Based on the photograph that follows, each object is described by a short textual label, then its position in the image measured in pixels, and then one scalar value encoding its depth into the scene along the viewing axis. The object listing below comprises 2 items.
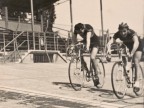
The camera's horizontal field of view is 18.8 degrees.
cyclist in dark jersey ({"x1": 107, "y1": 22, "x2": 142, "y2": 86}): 9.82
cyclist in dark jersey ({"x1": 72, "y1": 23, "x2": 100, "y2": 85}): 10.80
